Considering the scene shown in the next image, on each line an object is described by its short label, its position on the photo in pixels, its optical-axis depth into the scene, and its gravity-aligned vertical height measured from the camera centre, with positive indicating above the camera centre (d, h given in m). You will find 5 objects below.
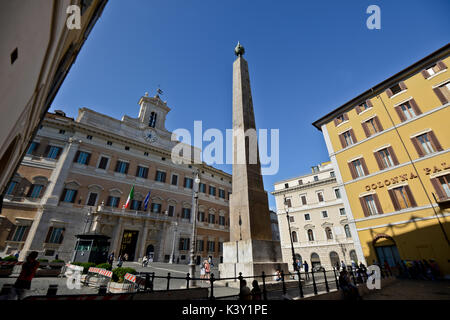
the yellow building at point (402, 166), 12.43 +6.16
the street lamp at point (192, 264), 8.41 -0.21
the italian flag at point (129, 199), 20.19 +5.69
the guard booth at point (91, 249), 12.20 +0.63
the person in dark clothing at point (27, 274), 4.66 -0.30
